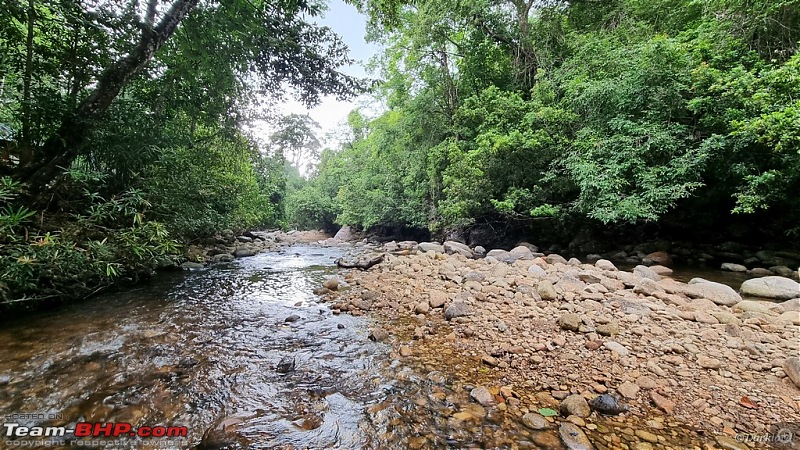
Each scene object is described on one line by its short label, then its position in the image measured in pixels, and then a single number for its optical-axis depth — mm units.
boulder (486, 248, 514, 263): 7495
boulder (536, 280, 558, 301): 4023
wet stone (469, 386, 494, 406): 2232
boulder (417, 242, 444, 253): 9977
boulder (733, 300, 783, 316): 3328
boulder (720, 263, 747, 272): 6167
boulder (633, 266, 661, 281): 5230
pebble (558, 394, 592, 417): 2047
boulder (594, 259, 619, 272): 5707
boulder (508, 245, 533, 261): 7501
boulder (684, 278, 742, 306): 3822
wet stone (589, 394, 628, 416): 2041
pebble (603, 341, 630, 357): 2729
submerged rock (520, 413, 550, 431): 1955
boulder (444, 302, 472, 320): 3893
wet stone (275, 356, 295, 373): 2762
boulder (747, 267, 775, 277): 5730
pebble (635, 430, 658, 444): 1815
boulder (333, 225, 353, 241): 23039
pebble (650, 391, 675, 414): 2047
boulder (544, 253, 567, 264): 6847
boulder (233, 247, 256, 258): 10575
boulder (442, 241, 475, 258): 9141
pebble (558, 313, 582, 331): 3184
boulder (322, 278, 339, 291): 5742
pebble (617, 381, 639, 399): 2205
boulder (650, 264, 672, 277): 5914
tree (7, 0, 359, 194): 4043
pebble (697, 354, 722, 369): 2447
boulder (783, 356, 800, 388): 2170
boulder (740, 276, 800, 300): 4051
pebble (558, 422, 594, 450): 1784
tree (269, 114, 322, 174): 13338
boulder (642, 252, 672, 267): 7242
